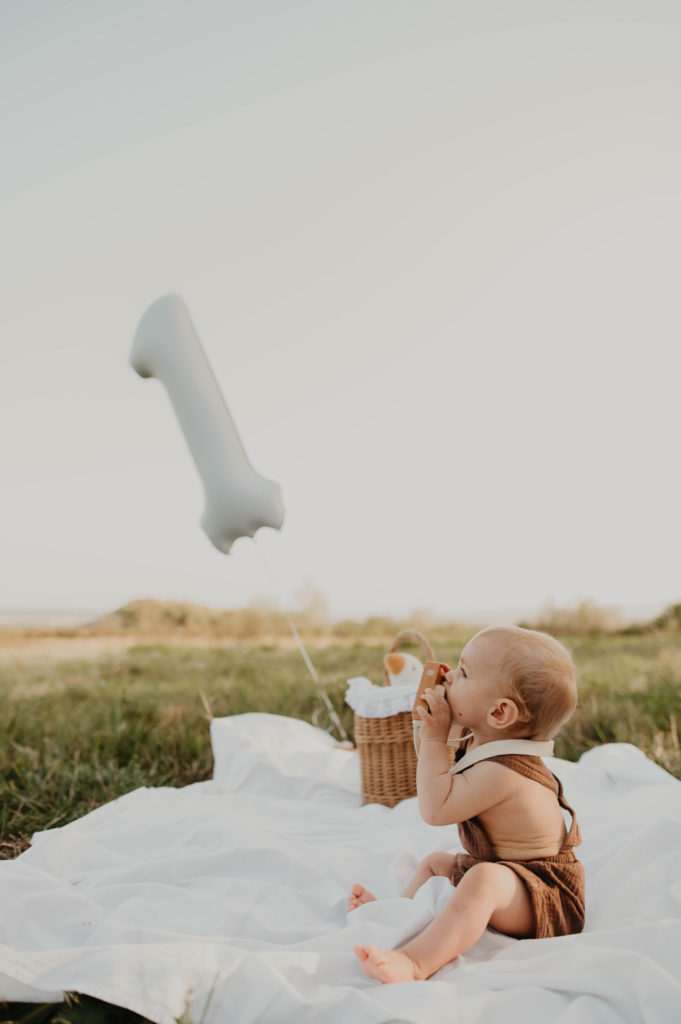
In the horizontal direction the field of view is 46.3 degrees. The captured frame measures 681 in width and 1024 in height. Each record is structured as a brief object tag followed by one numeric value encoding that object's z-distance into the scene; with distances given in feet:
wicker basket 9.18
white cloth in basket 9.11
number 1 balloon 9.69
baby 5.59
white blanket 4.84
